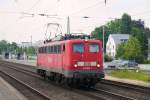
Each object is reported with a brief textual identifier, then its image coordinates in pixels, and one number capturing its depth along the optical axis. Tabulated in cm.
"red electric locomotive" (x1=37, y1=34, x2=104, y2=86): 2409
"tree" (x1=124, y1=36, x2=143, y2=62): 11069
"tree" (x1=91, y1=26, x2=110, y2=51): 17488
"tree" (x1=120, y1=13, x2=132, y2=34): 17750
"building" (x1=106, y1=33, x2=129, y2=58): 15588
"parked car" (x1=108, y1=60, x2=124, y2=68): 6259
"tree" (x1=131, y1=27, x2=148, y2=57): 12650
